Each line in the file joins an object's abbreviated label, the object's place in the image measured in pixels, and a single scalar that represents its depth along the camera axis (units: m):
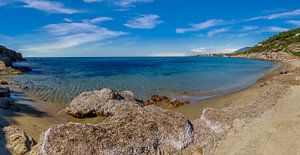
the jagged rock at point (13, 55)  65.34
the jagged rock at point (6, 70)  31.41
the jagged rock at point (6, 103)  10.40
